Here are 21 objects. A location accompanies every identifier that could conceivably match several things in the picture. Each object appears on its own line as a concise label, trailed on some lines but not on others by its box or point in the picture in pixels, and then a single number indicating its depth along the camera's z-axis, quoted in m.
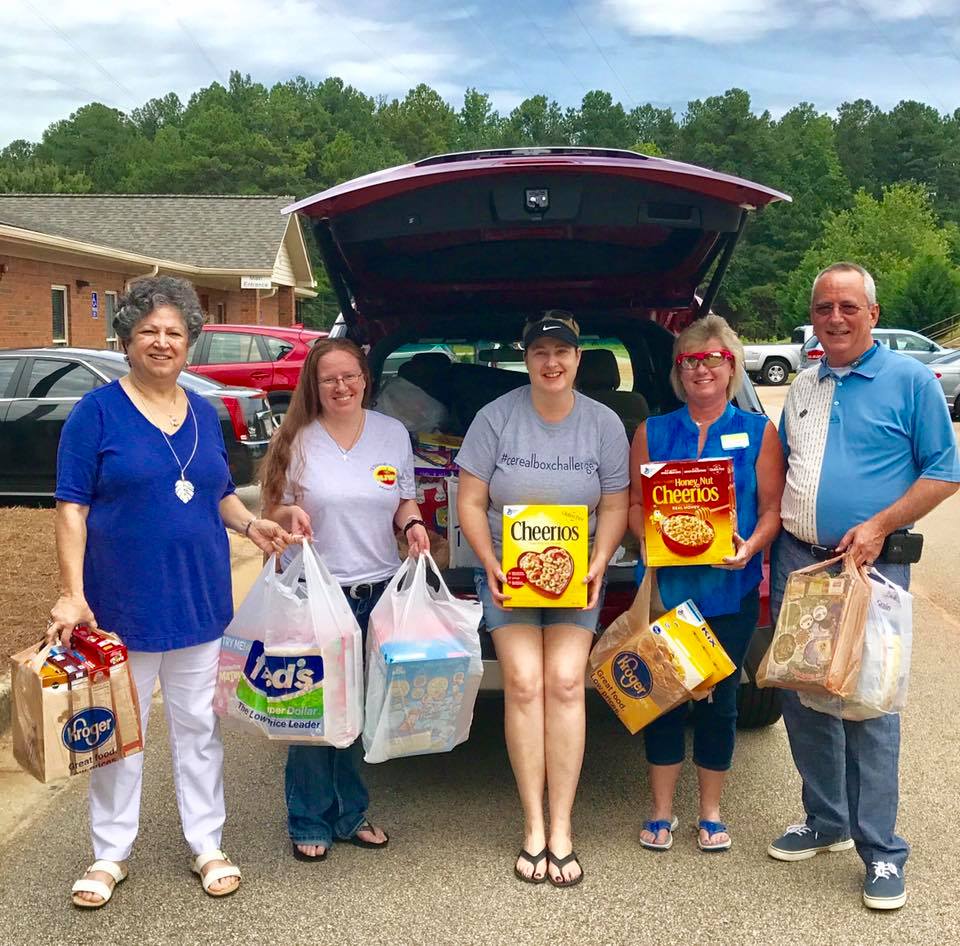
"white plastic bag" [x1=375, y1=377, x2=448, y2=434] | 4.31
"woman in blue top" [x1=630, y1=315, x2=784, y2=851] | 3.20
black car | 9.28
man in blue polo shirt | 2.93
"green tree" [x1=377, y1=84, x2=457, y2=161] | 88.44
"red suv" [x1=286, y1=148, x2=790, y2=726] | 3.11
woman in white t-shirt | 3.21
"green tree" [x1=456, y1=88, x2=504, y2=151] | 103.00
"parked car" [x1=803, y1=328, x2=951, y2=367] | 24.38
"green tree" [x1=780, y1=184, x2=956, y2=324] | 53.06
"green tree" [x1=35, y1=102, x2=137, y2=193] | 70.44
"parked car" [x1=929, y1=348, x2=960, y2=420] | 18.56
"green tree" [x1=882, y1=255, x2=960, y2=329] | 39.08
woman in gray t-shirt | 3.19
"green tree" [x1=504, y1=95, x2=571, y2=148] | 107.81
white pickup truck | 29.06
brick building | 17.62
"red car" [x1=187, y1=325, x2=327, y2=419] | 14.11
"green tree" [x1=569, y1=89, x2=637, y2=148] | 102.56
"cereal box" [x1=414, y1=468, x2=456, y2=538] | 3.94
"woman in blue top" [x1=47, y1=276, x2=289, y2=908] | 2.86
